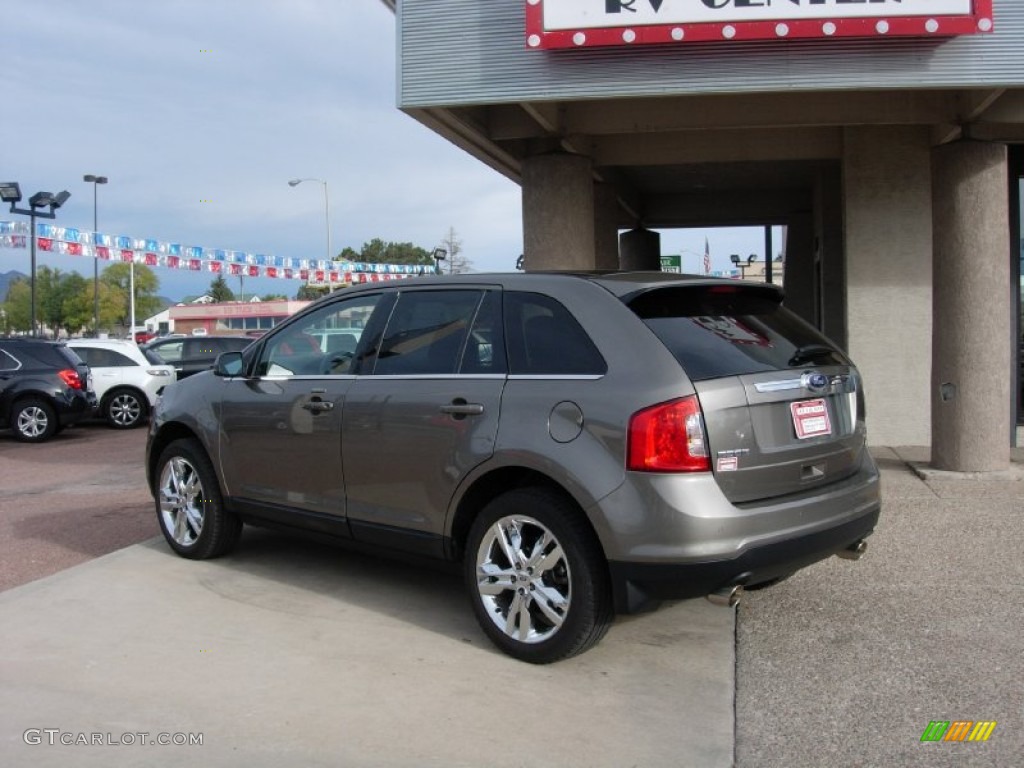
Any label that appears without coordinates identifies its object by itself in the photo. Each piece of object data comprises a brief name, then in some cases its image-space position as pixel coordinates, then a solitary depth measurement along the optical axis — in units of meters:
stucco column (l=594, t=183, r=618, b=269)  13.85
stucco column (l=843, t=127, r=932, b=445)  9.88
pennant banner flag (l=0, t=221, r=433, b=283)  24.84
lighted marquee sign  7.01
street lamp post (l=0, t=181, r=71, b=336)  23.12
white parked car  15.55
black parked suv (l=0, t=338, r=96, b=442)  13.74
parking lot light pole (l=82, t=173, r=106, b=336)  45.47
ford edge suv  3.84
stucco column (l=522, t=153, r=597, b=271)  9.29
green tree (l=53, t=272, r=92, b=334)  85.94
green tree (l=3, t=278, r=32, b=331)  93.62
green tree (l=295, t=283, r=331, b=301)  83.93
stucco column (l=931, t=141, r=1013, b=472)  8.08
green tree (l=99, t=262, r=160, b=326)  97.38
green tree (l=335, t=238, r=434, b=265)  89.14
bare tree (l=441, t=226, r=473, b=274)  49.03
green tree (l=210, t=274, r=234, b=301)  129.00
